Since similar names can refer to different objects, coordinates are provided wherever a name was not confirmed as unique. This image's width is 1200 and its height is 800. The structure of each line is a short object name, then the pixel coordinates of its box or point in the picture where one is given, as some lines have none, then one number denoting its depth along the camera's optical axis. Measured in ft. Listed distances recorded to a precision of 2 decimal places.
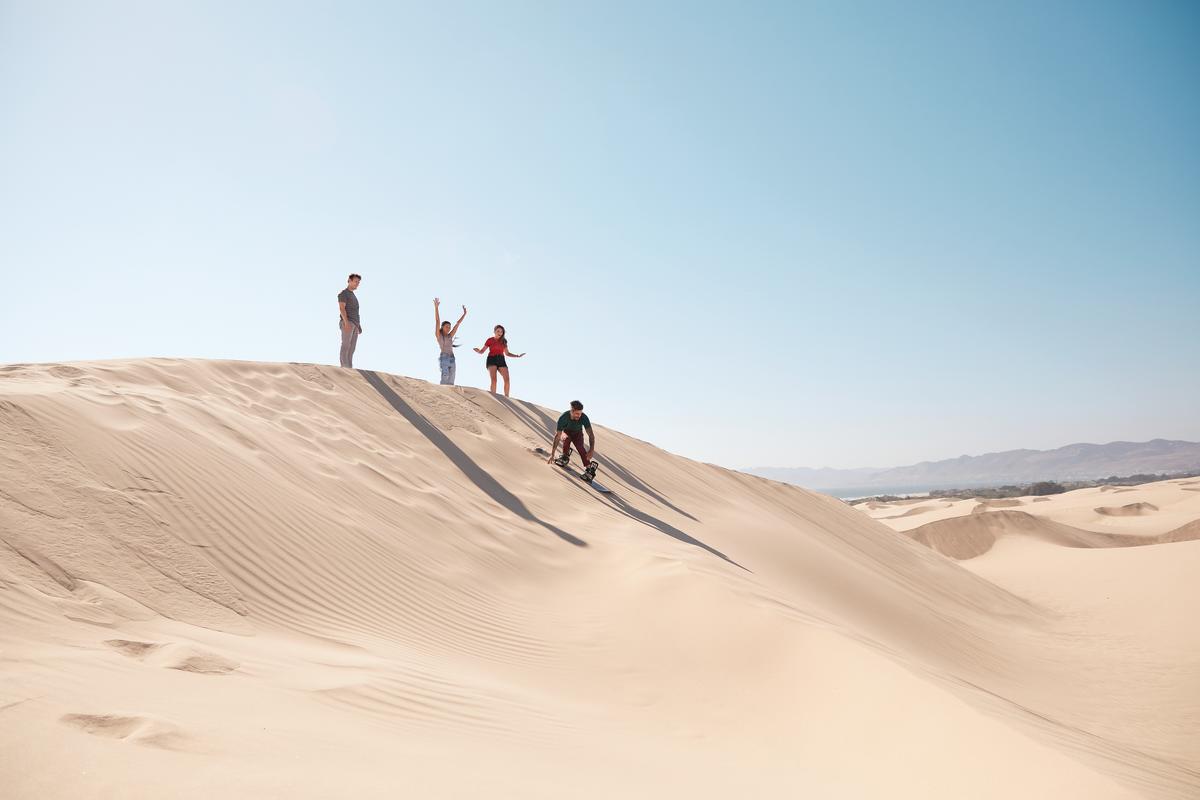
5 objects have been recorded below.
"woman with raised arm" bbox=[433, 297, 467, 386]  38.75
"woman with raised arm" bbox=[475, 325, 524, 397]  38.50
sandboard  32.71
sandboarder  31.91
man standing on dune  33.68
